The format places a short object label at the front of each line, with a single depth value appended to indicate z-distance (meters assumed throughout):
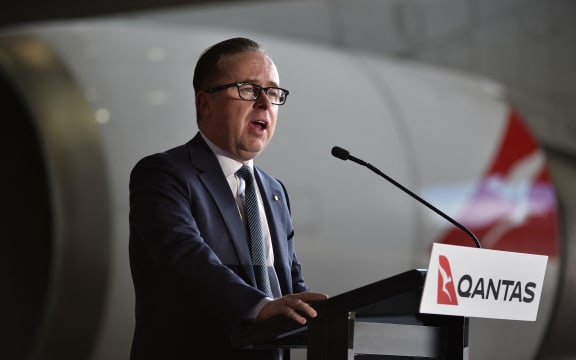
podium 6.34
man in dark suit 6.55
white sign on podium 6.25
